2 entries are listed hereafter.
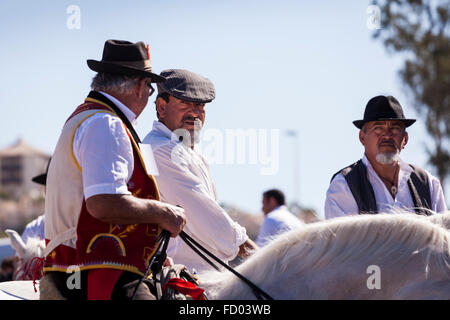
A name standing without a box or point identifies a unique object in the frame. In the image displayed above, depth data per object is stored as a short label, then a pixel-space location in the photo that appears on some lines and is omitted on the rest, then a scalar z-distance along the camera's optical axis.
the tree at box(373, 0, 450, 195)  23.58
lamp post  33.94
